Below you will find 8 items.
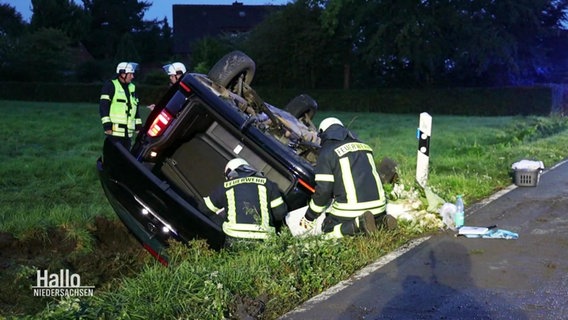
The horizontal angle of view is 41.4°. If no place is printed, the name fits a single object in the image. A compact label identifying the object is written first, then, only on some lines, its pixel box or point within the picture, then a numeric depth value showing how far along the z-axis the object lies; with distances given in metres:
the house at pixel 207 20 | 65.56
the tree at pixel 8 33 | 48.03
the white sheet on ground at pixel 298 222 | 6.32
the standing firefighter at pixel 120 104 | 9.44
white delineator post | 8.66
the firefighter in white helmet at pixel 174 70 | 9.25
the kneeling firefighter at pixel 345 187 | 6.10
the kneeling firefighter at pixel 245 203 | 5.88
